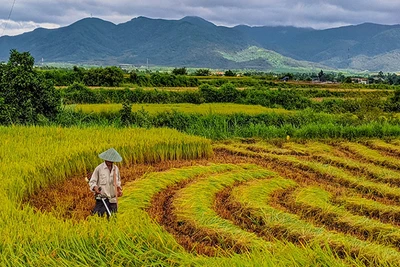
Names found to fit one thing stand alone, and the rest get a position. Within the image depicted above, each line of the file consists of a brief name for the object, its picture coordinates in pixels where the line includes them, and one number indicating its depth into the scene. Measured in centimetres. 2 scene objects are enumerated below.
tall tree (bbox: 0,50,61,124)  1360
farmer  609
